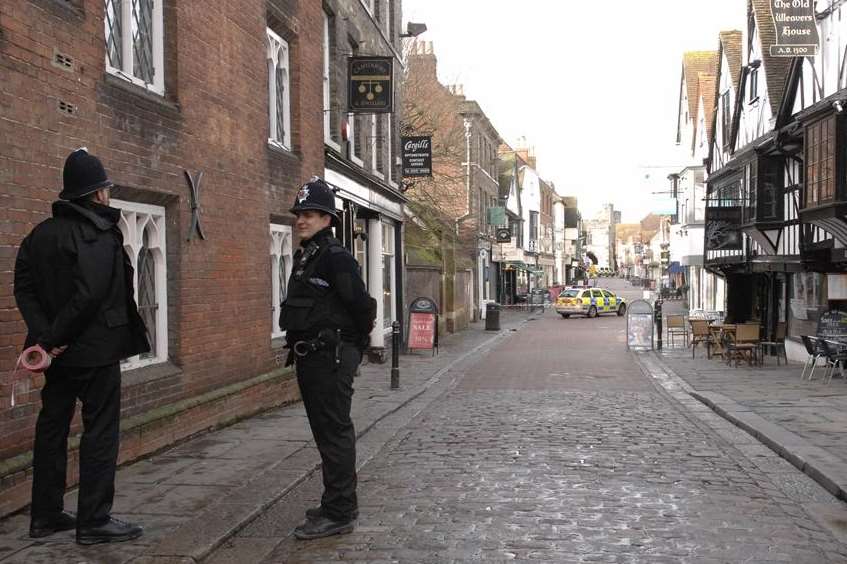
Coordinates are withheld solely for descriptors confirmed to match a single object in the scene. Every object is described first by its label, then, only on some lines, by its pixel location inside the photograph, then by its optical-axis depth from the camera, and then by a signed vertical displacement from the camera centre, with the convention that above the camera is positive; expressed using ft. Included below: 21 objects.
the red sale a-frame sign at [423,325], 65.87 -3.72
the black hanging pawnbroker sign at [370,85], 50.96 +11.41
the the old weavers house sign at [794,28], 51.11 +14.62
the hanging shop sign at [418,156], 74.23 +10.40
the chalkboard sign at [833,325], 50.75 -3.06
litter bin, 103.86 -4.97
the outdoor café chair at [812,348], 48.08 -4.19
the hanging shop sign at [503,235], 151.12 +7.14
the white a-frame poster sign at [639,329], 73.46 -4.63
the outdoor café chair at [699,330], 68.28 -4.49
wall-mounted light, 73.53 +21.13
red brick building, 19.29 +3.39
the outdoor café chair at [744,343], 58.23 -4.73
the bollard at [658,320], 75.45 -4.07
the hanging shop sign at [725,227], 72.08 +4.00
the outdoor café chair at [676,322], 79.29 -4.41
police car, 140.67 -4.55
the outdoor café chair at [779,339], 64.95 -5.02
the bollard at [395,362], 45.44 -4.54
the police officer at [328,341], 17.60 -1.31
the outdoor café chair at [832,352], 47.06 -4.31
